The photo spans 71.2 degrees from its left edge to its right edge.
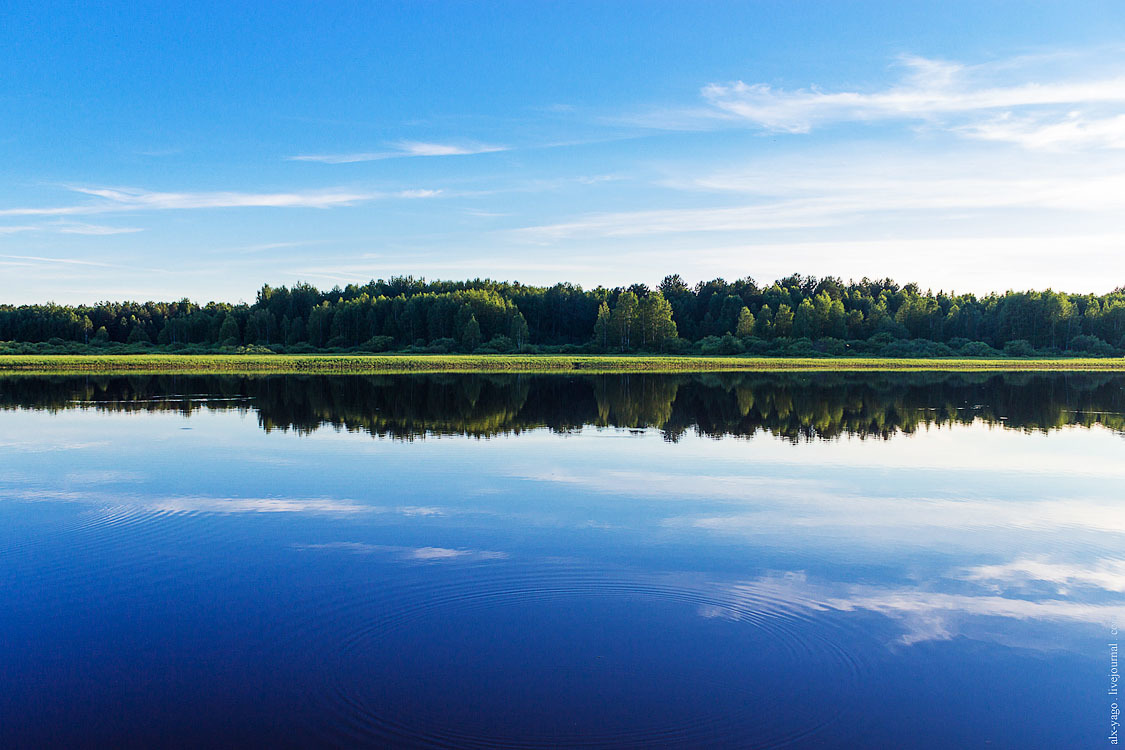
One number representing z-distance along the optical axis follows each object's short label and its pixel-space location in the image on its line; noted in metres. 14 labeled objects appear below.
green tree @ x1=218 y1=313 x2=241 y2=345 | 155.88
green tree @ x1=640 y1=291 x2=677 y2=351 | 140.00
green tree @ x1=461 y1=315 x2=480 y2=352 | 140.00
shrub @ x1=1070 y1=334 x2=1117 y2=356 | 130.88
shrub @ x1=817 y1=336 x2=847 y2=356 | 126.56
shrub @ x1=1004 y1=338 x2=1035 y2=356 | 127.69
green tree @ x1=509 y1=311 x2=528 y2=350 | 141.38
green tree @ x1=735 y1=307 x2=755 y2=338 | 139.12
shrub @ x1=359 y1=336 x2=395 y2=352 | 139.88
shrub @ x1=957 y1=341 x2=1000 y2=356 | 125.00
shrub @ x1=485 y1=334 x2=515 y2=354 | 136.93
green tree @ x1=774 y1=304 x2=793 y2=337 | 141.88
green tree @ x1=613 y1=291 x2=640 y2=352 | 140.50
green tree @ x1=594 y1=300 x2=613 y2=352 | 140.38
